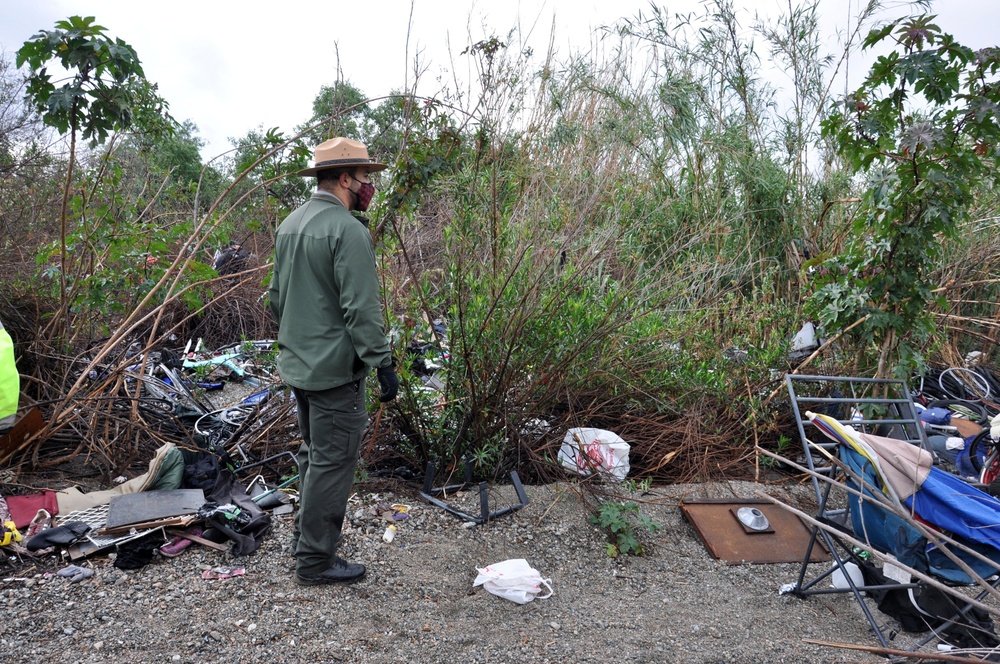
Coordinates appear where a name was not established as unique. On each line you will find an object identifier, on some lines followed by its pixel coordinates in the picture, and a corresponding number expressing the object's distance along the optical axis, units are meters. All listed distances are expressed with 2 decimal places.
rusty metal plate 4.25
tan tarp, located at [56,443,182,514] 4.09
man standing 3.32
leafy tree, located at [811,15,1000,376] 4.58
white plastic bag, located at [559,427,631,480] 4.82
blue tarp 3.08
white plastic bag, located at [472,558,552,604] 3.55
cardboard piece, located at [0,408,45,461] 4.50
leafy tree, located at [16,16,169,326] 4.17
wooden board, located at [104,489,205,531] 3.88
